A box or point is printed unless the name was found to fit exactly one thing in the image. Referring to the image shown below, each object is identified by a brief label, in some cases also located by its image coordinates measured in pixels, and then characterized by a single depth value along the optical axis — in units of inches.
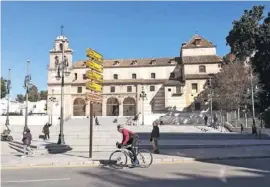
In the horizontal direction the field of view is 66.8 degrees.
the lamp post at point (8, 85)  1025.1
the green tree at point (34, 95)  2542.5
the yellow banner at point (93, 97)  370.1
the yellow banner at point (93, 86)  373.1
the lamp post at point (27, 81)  850.8
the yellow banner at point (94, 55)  372.4
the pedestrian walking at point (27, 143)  424.6
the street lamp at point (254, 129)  741.0
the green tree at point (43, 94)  2726.9
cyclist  292.7
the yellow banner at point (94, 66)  373.0
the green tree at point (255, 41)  1092.5
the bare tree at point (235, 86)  1245.6
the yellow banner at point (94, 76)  370.8
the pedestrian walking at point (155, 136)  419.4
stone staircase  500.4
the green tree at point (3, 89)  2128.6
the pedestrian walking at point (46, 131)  656.3
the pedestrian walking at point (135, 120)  1160.3
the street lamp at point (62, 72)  523.2
